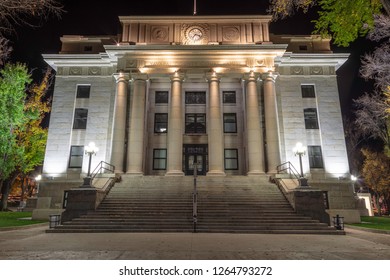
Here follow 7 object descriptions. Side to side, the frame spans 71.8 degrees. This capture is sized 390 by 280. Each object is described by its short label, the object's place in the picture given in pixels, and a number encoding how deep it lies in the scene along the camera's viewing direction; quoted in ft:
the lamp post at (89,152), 55.36
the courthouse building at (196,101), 79.36
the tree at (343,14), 39.34
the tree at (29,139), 75.83
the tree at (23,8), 31.17
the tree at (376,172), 137.90
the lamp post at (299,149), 58.65
